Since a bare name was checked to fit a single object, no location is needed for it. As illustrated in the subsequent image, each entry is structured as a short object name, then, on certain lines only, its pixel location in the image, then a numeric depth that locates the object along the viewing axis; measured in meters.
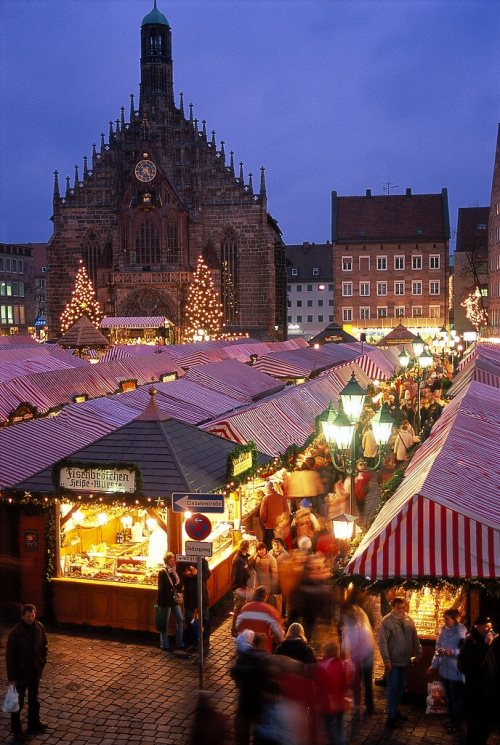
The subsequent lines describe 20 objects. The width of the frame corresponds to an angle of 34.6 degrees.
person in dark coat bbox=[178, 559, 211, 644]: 9.96
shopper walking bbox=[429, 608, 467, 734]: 7.61
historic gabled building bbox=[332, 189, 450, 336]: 69.44
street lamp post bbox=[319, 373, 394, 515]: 11.64
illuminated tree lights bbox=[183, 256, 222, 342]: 55.34
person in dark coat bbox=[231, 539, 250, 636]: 10.16
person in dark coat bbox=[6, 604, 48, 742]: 7.58
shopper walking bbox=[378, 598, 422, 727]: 7.71
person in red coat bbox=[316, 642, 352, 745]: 6.83
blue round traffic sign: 8.64
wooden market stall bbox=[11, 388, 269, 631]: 10.38
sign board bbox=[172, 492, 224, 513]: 8.62
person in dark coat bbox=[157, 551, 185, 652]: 9.79
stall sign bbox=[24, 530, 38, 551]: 10.89
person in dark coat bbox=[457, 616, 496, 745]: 7.04
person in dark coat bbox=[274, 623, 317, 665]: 7.20
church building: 57.31
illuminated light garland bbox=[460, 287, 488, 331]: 61.08
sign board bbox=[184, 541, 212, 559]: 8.49
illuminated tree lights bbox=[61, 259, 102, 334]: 54.78
